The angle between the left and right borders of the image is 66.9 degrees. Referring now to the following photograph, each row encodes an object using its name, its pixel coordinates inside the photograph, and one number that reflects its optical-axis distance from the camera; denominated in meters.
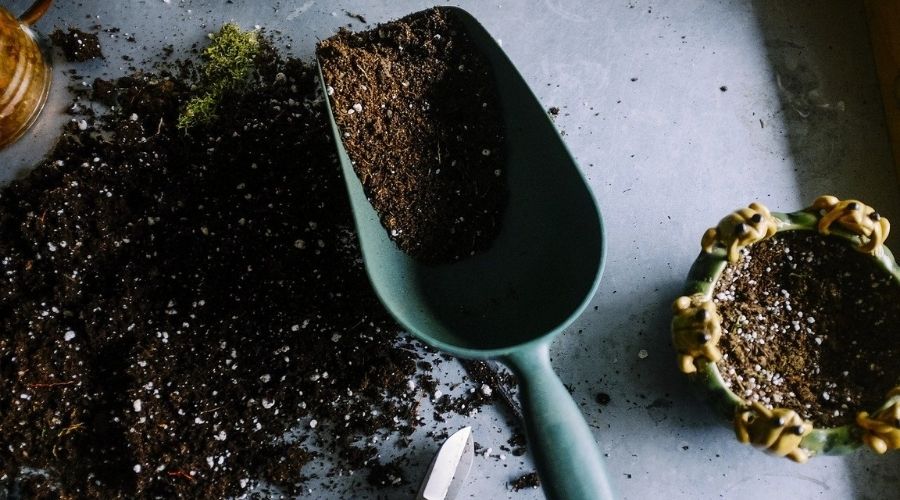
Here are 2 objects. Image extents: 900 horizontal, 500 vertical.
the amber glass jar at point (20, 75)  0.94
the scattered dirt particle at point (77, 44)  1.01
